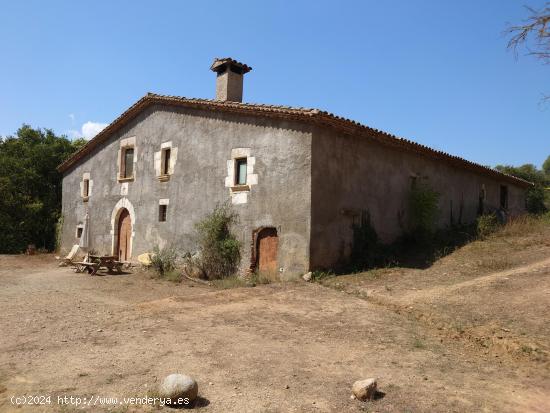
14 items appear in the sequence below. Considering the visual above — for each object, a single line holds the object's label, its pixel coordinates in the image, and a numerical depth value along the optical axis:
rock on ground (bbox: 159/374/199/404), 4.33
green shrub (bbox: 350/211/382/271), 12.09
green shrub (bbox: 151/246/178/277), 14.45
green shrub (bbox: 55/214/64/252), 21.50
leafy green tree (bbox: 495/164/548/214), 29.73
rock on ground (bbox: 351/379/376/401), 4.48
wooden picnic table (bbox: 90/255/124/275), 14.52
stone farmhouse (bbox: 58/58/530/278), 11.50
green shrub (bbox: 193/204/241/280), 12.71
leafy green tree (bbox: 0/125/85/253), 22.33
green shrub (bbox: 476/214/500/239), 14.80
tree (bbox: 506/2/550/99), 4.39
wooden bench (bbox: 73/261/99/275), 14.41
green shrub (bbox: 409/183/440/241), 14.56
